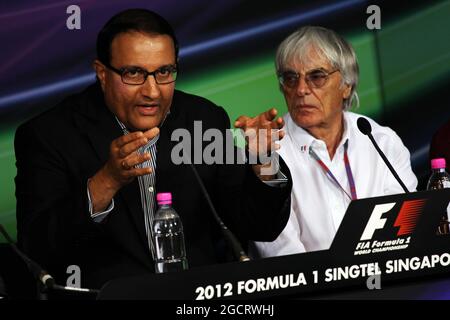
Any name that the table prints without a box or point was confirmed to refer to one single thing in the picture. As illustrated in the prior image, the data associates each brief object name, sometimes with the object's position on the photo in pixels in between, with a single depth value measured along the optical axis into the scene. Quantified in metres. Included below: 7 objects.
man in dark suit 5.80
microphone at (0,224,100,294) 4.53
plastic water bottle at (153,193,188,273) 6.07
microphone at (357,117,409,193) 6.15
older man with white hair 7.14
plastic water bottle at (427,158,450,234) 6.70
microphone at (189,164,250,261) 4.92
